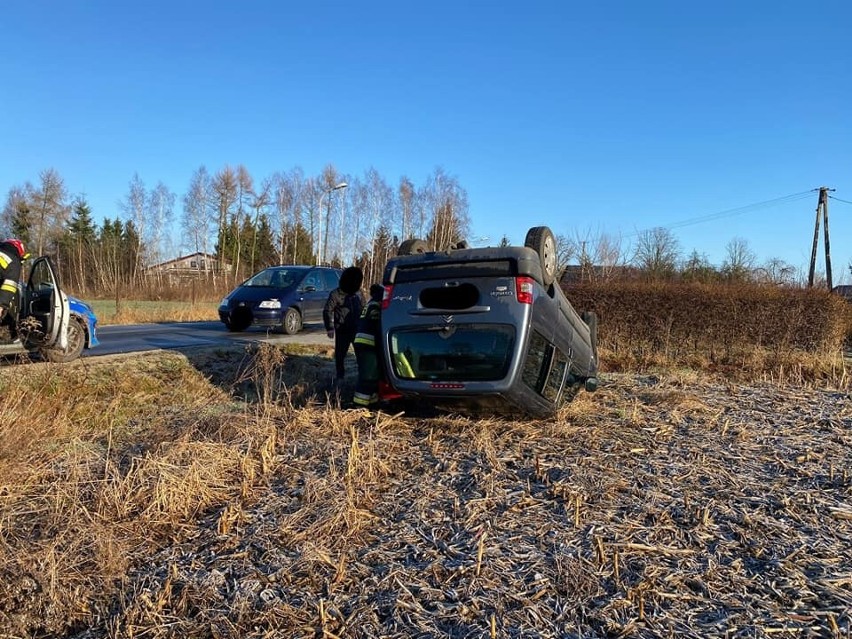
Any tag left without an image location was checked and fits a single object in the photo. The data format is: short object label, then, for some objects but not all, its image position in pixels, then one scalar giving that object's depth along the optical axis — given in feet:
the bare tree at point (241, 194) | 189.16
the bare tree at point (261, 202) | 191.01
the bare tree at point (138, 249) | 137.90
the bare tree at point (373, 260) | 160.53
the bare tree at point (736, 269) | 68.68
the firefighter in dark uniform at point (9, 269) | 25.35
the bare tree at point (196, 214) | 191.93
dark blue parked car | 47.88
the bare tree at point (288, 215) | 188.65
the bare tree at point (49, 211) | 180.14
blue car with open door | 26.48
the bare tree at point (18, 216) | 175.73
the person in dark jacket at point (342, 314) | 28.84
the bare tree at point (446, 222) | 180.65
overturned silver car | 17.39
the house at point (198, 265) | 156.56
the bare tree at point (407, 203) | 189.16
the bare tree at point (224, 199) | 189.47
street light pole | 177.27
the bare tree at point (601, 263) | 73.23
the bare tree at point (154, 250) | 183.48
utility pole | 104.64
